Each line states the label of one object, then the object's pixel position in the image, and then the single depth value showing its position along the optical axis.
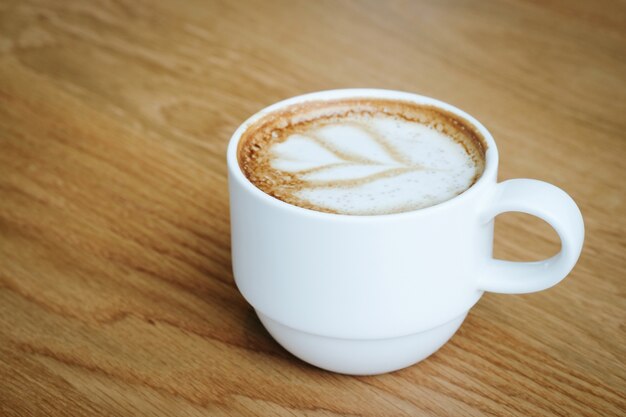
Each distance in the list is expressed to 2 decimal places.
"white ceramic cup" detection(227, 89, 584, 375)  0.33
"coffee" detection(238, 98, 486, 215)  0.35
